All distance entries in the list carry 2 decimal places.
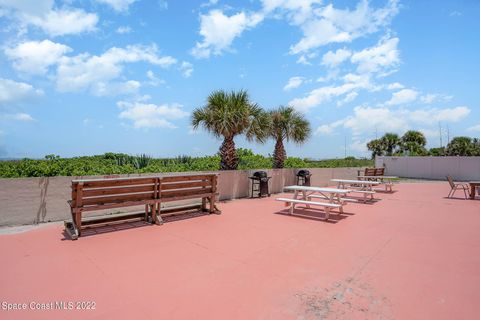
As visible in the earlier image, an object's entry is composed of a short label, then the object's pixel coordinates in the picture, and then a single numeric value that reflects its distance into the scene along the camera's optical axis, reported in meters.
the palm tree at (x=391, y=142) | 40.66
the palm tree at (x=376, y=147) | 40.81
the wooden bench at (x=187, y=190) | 6.47
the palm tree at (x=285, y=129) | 12.91
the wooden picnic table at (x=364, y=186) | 9.38
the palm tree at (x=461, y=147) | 37.53
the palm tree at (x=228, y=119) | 9.69
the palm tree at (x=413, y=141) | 40.62
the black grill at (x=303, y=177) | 12.53
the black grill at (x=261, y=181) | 10.37
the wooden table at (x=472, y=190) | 10.80
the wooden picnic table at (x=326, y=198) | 6.75
